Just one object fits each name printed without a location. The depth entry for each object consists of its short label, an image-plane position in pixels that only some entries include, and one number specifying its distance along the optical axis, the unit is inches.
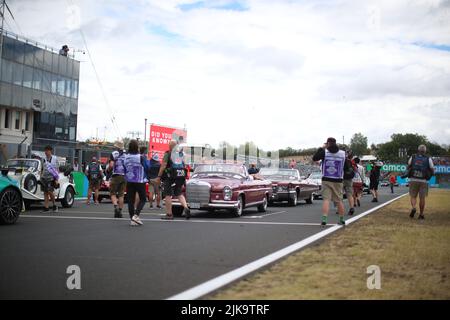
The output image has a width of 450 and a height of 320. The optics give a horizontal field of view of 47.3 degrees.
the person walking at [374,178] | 836.6
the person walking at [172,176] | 484.7
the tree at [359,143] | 5586.1
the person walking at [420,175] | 518.9
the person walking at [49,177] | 568.4
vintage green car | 398.0
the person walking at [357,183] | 731.7
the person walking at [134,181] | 444.1
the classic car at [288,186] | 738.8
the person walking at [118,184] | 503.5
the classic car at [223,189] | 518.0
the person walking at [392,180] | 1507.9
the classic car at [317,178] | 994.1
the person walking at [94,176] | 742.2
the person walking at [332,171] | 440.1
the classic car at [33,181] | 572.4
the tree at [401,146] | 6013.8
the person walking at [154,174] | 674.2
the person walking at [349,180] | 578.2
